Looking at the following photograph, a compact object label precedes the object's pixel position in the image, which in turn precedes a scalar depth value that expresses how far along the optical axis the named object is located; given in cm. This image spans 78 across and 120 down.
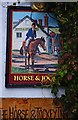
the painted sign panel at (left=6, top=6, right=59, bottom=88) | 320
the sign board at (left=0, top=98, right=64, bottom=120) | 322
